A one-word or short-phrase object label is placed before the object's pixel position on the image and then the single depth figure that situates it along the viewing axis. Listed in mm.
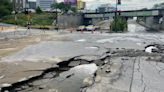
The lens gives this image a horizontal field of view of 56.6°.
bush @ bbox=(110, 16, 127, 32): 29864
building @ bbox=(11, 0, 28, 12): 51355
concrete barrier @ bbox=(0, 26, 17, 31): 21892
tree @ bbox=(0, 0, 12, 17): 32058
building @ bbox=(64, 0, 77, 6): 53713
